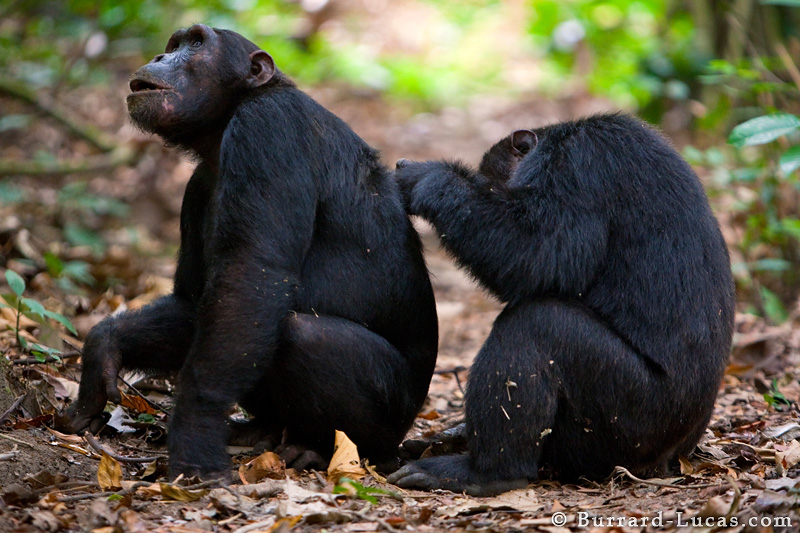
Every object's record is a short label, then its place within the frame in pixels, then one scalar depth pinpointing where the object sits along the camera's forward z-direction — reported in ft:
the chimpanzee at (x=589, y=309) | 27.76
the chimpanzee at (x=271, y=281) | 27.66
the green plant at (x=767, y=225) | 51.62
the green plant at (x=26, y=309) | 32.32
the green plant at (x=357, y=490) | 25.23
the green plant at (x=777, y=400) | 36.81
